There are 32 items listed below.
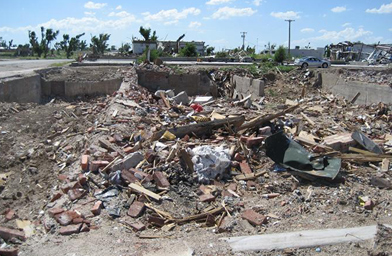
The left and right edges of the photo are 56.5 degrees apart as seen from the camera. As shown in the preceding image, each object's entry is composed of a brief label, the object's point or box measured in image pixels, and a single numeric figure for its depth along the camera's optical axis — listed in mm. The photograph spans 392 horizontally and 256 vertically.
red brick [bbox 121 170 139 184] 6953
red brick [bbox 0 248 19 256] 4719
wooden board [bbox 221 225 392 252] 5117
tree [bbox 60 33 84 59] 62869
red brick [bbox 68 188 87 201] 6539
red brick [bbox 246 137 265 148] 8672
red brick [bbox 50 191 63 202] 6664
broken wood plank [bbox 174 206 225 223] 6020
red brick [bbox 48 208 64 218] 5961
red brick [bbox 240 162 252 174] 7906
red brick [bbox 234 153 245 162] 8260
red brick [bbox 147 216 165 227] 5922
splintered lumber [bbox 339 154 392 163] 8617
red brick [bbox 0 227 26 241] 5285
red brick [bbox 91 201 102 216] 6039
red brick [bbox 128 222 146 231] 5664
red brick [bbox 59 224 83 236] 5443
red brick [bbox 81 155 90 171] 7380
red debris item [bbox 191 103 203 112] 13105
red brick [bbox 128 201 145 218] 6070
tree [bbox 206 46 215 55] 50750
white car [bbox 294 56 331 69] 27750
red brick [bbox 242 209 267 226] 5938
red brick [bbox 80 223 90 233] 5508
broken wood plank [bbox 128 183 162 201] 6529
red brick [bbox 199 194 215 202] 6703
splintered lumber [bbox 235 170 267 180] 7720
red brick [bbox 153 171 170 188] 6929
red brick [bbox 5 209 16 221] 6159
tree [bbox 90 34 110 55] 59094
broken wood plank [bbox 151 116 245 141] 9055
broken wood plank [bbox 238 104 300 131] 9352
